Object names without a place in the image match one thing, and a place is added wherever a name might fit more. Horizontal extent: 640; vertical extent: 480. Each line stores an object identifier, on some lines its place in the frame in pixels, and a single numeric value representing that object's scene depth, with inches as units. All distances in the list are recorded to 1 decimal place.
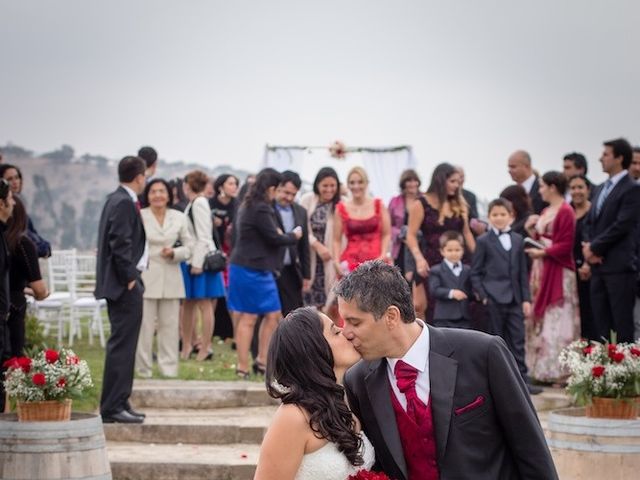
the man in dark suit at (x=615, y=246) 442.3
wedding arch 740.0
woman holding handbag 521.0
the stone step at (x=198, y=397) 438.9
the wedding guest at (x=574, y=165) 521.7
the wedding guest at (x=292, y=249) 502.6
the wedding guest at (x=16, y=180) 440.1
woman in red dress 497.0
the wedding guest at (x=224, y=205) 598.5
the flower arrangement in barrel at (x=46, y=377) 301.3
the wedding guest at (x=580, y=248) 483.5
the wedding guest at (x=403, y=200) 563.5
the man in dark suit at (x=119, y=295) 389.1
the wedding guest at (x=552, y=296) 474.0
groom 177.8
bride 183.9
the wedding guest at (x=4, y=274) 341.7
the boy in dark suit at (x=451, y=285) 450.3
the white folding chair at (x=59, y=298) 649.0
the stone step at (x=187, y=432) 393.7
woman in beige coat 483.5
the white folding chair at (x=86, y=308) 657.4
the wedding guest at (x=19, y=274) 360.2
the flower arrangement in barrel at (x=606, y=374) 308.3
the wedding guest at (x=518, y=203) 493.4
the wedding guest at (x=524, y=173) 517.7
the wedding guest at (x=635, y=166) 507.2
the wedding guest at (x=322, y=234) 516.7
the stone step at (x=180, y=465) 357.1
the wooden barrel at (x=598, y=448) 295.0
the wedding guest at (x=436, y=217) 472.4
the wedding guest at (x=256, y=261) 474.0
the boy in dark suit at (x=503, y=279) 452.1
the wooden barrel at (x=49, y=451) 289.1
